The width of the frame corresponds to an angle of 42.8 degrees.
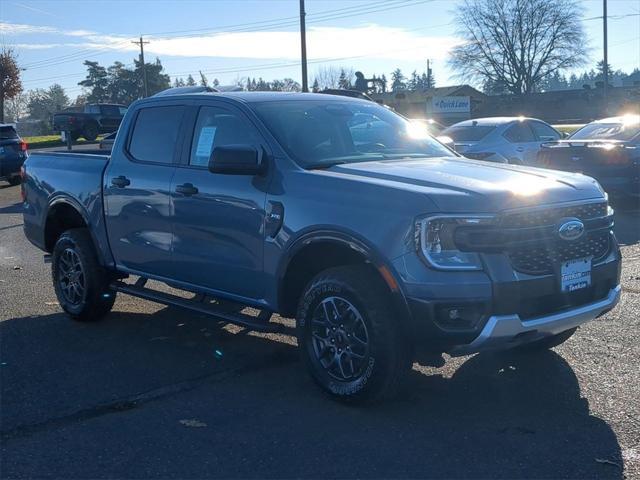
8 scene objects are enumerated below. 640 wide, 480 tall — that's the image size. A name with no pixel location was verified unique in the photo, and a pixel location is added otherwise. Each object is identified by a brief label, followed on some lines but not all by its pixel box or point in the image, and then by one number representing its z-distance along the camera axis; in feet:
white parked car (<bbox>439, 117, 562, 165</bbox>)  47.91
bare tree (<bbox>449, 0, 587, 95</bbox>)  249.55
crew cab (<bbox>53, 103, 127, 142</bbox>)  128.98
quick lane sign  136.26
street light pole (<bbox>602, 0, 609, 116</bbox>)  141.79
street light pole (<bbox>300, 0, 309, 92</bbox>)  92.12
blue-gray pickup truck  14.75
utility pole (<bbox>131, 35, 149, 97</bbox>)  195.02
